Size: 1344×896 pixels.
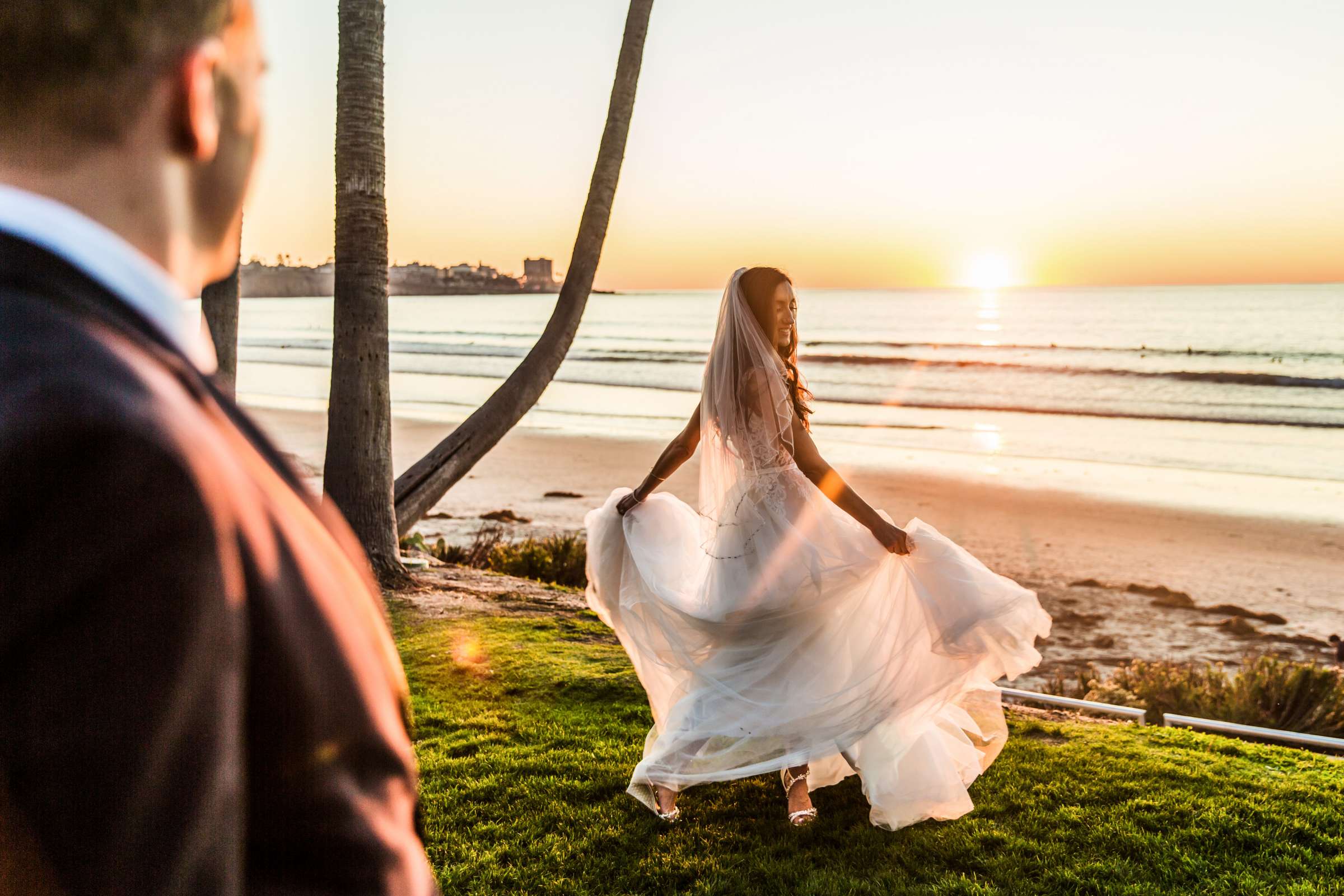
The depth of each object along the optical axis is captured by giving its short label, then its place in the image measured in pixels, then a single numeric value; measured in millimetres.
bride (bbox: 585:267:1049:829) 4480
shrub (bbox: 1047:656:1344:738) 6359
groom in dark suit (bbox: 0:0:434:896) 592
